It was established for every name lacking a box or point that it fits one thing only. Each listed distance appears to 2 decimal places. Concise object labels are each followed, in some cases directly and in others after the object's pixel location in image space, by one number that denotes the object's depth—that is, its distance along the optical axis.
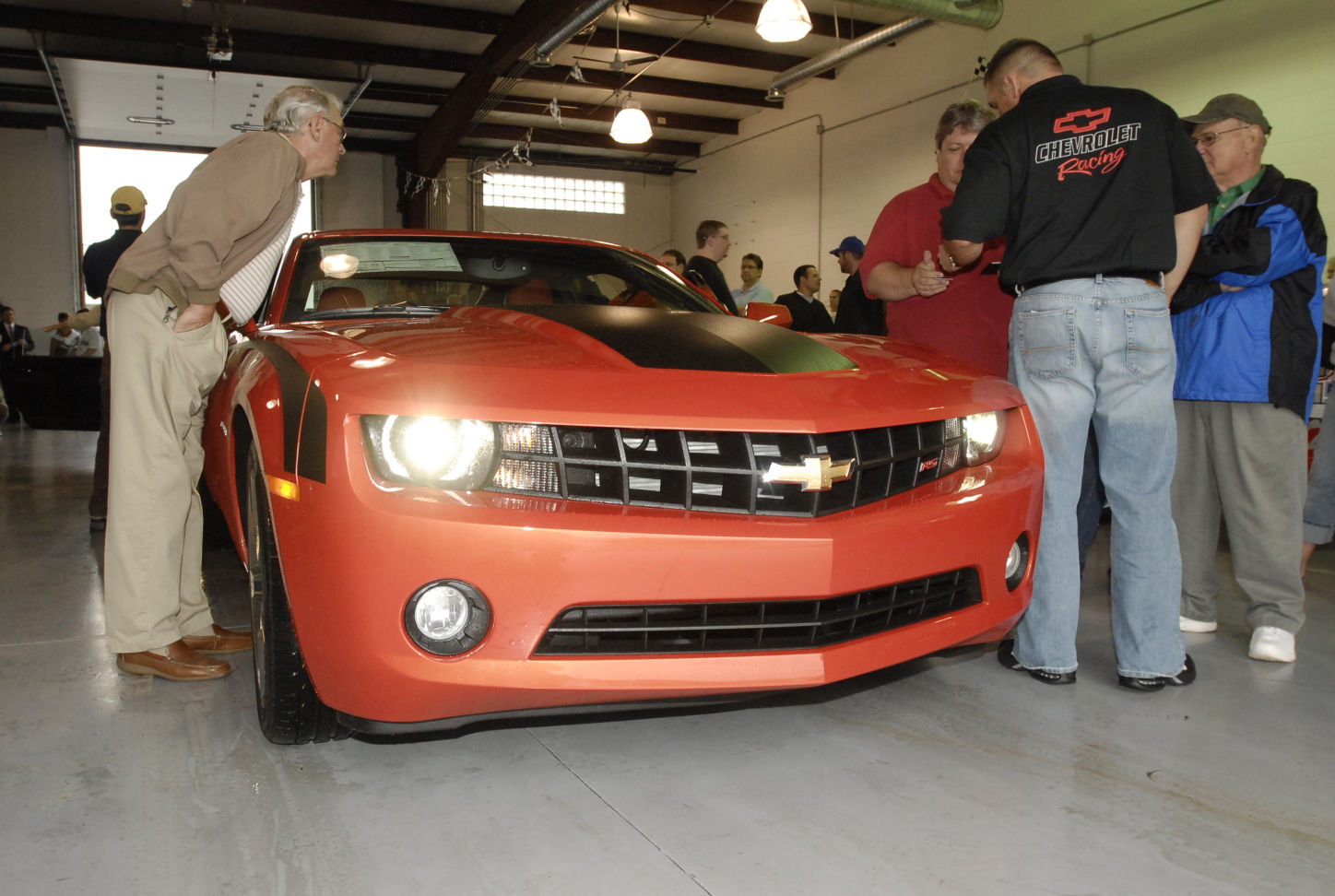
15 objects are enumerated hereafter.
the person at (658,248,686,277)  8.28
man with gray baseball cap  2.67
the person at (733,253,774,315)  7.34
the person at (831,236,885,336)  4.51
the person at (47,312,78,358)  12.48
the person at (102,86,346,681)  2.29
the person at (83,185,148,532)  4.45
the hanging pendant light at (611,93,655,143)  9.85
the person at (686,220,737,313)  5.53
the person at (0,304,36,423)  12.07
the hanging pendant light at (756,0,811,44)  7.27
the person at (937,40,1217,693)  2.24
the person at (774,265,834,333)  6.62
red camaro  1.60
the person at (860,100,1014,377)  2.94
